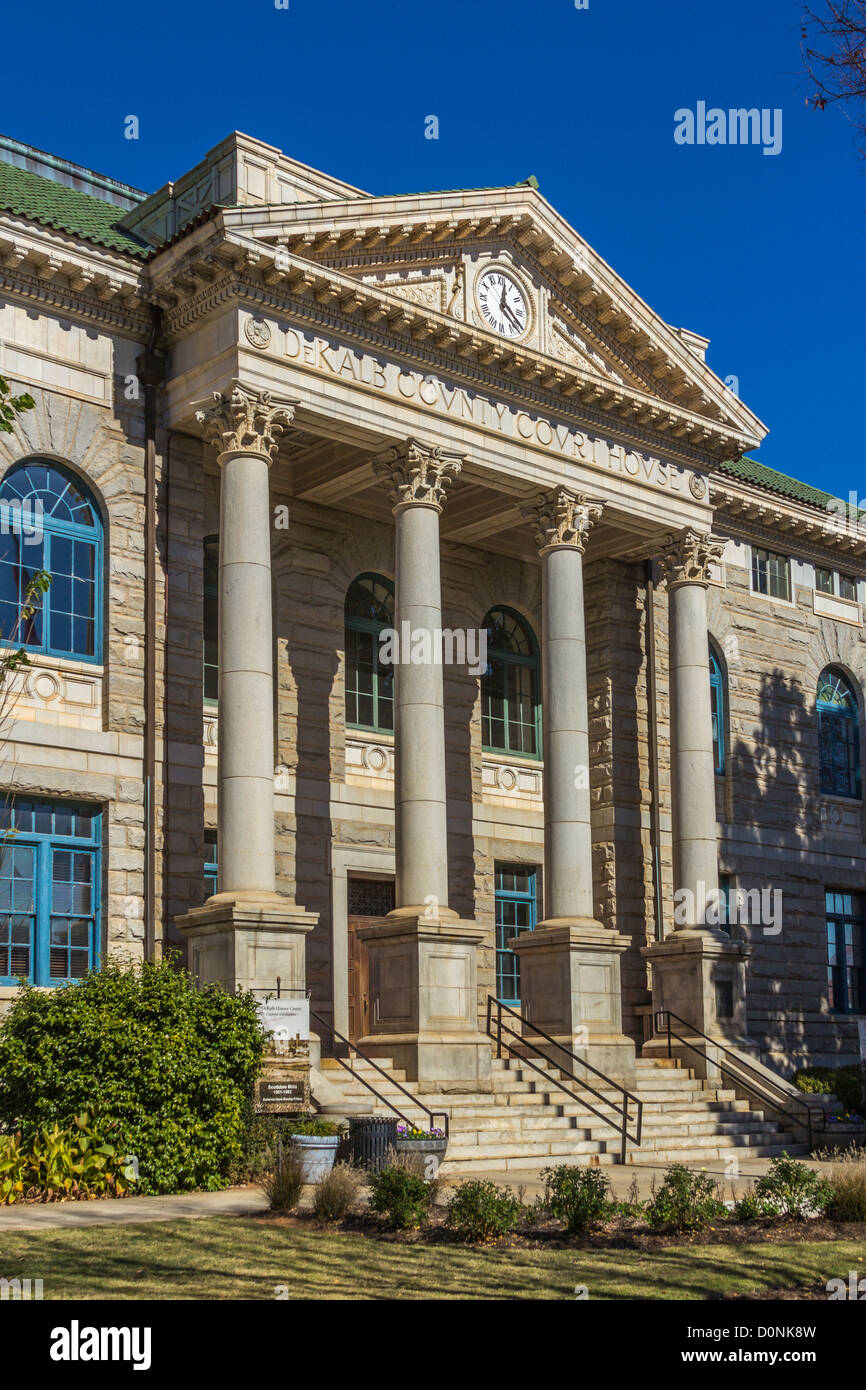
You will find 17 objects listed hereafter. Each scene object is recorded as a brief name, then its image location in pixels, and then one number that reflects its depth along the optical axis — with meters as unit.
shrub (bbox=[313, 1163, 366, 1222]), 13.39
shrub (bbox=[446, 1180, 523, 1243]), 12.45
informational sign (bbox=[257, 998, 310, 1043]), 19.67
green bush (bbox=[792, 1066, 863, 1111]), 27.30
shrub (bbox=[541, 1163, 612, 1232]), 12.91
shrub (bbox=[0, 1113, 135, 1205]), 15.91
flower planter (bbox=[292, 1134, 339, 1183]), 16.83
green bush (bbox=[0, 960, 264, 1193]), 16.61
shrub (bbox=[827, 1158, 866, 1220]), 13.93
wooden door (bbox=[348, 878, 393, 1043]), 25.42
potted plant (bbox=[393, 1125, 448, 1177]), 16.53
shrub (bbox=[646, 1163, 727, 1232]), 12.95
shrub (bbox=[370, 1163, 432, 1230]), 12.89
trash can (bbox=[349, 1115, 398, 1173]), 16.78
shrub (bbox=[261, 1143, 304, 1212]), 13.98
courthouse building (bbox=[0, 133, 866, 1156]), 21.73
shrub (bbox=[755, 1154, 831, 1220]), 13.92
